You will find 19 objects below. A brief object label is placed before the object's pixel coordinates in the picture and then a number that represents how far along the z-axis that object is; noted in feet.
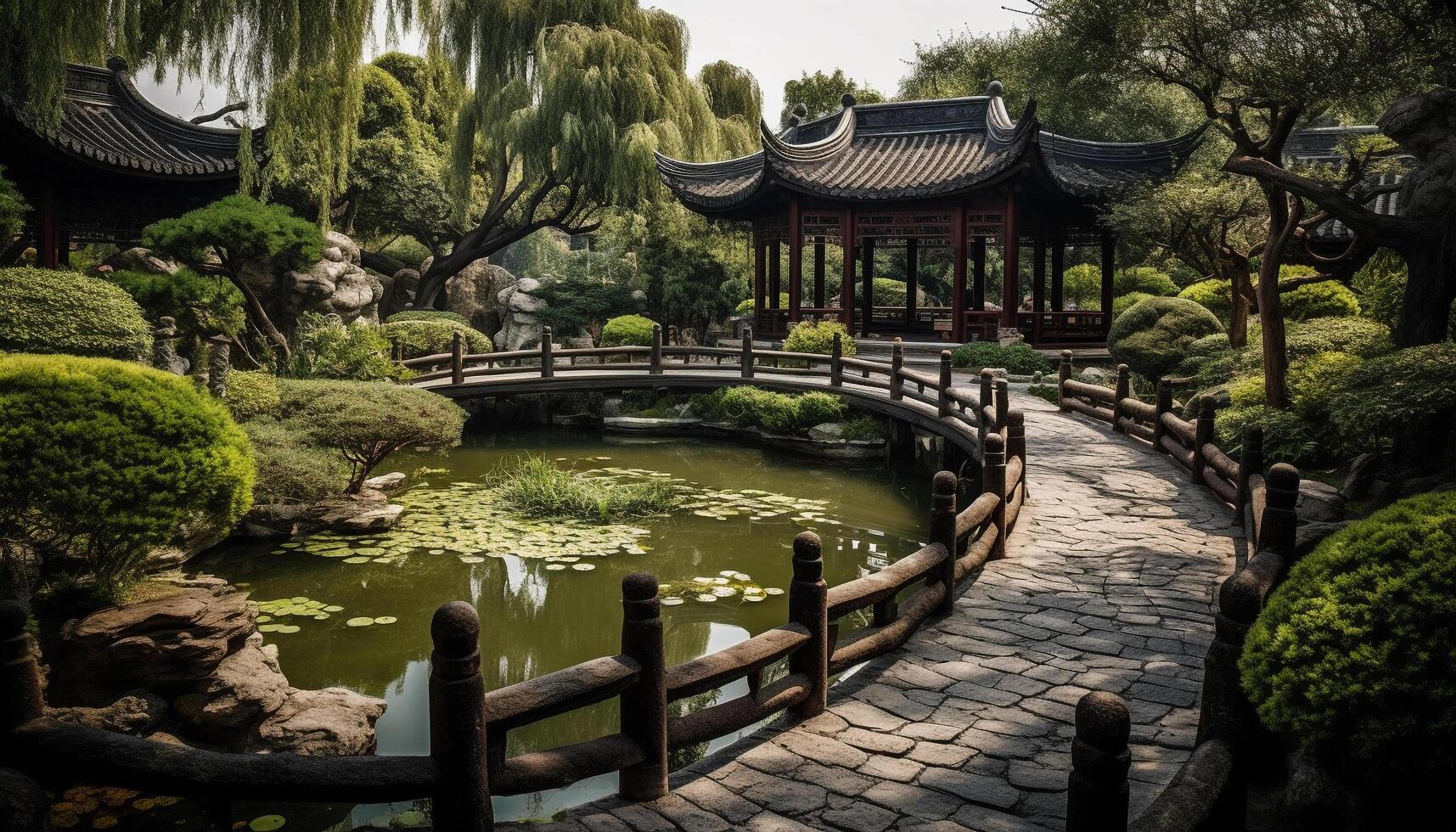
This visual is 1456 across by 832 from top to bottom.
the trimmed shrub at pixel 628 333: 66.90
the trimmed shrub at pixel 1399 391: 21.52
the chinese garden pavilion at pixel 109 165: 46.85
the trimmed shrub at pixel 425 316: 67.21
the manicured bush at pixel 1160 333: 48.24
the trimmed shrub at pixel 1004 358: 57.72
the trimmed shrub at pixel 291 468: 29.89
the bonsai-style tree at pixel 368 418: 33.76
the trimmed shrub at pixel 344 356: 45.34
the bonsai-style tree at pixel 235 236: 40.91
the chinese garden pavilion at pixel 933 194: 61.87
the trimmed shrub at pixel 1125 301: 68.95
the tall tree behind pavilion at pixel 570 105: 73.82
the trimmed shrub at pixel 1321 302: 44.55
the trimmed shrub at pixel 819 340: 58.59
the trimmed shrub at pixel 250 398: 34.55
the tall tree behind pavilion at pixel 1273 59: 27.96
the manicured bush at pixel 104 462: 19.67
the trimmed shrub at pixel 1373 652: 9.28
